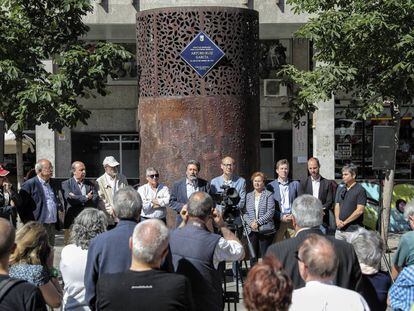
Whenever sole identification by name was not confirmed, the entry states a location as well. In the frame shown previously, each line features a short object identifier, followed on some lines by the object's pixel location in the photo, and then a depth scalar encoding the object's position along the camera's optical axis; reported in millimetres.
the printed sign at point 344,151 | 23719
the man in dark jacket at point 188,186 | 10289
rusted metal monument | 11289
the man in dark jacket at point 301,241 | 5387
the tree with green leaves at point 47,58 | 13570
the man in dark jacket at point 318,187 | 11250
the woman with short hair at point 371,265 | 5555
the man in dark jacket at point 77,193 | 10961
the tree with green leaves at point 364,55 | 13492
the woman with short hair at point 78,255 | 6000
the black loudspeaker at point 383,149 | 12766
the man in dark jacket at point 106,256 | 5625
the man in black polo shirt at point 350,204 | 11328
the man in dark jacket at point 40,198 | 10766
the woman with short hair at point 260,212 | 10539
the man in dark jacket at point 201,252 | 5750
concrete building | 22328
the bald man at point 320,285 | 4230
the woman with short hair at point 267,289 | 3621
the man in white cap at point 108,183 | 11195
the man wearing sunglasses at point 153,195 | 10828
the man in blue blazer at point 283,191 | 11000
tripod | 6906
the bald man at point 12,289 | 4242
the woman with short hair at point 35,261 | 5305
